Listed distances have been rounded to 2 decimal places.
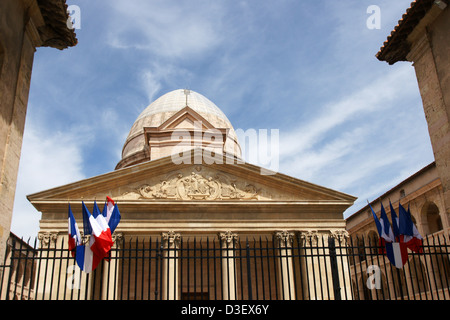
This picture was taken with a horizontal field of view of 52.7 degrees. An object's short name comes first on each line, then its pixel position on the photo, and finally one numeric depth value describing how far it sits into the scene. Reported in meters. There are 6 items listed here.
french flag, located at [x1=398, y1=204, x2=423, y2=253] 9.62
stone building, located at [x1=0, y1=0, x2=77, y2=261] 7.68
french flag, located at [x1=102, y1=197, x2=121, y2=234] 10.46
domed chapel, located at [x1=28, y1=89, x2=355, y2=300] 21.14
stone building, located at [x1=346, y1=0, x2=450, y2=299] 9.21
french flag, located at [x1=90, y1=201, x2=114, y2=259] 9.18
